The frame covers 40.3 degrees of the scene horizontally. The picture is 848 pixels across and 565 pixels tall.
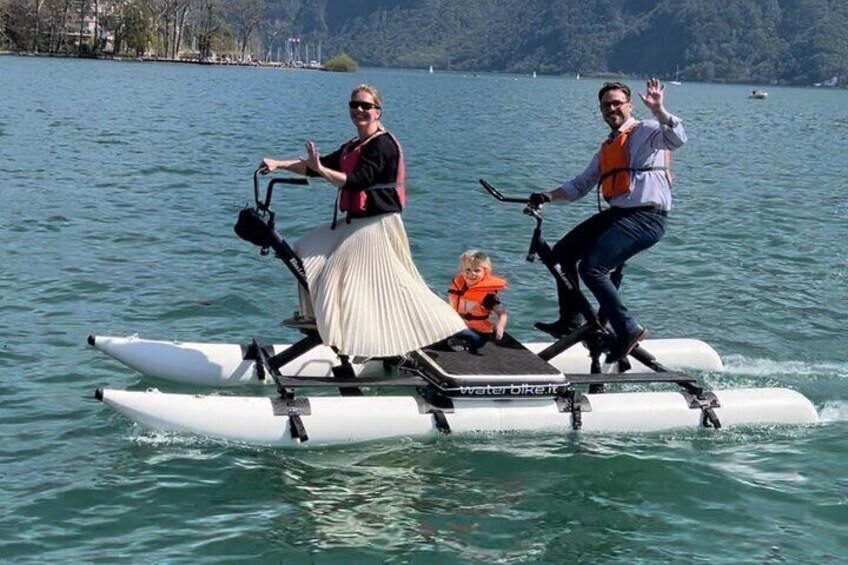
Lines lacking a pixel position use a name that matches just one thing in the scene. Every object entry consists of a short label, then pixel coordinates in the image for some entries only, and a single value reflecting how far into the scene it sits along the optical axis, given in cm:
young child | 958
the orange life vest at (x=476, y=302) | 958
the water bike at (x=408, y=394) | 842
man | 911
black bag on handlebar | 895
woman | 859
